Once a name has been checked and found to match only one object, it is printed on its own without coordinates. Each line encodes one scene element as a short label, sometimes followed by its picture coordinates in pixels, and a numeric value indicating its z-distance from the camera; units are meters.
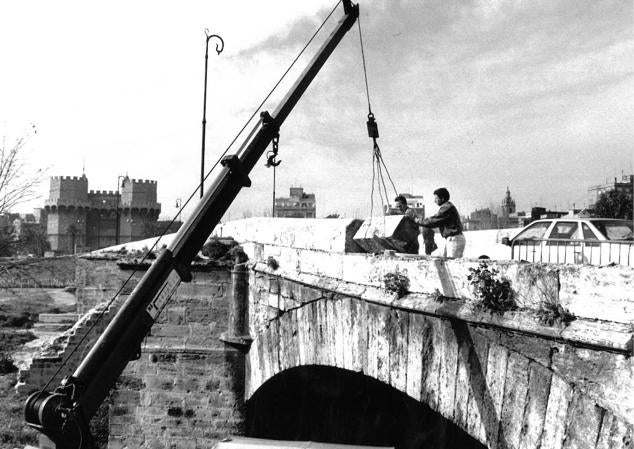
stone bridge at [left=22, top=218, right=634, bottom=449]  2.94
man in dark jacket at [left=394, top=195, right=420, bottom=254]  6.24
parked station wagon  7.23
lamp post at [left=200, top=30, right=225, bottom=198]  9.97
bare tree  15.91
